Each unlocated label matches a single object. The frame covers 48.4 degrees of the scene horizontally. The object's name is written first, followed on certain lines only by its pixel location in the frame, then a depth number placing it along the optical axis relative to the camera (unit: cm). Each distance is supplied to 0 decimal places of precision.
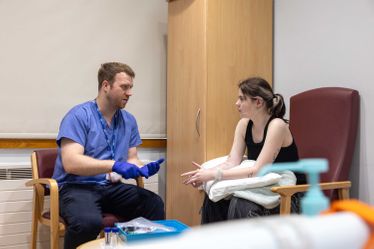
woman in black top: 203
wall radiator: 240
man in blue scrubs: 192
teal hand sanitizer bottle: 44
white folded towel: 192
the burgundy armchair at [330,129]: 212
